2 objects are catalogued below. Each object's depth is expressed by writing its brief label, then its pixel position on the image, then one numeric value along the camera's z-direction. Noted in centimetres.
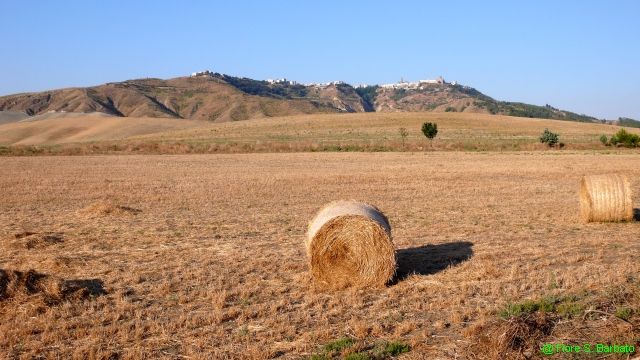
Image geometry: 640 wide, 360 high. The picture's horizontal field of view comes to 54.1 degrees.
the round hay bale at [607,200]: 1553
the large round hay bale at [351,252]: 990
